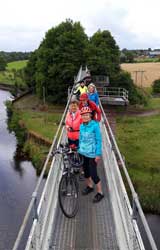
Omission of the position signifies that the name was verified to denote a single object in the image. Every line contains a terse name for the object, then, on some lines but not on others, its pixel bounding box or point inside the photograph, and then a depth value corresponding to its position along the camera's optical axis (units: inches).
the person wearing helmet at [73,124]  181.0
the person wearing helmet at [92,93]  265.6
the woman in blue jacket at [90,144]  158.1
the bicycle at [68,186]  152.2
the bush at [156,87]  1301.6
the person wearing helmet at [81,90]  299.9
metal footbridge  114.7
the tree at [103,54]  925.4
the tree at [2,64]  2705.2
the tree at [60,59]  888.7
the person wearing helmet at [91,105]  191.7
